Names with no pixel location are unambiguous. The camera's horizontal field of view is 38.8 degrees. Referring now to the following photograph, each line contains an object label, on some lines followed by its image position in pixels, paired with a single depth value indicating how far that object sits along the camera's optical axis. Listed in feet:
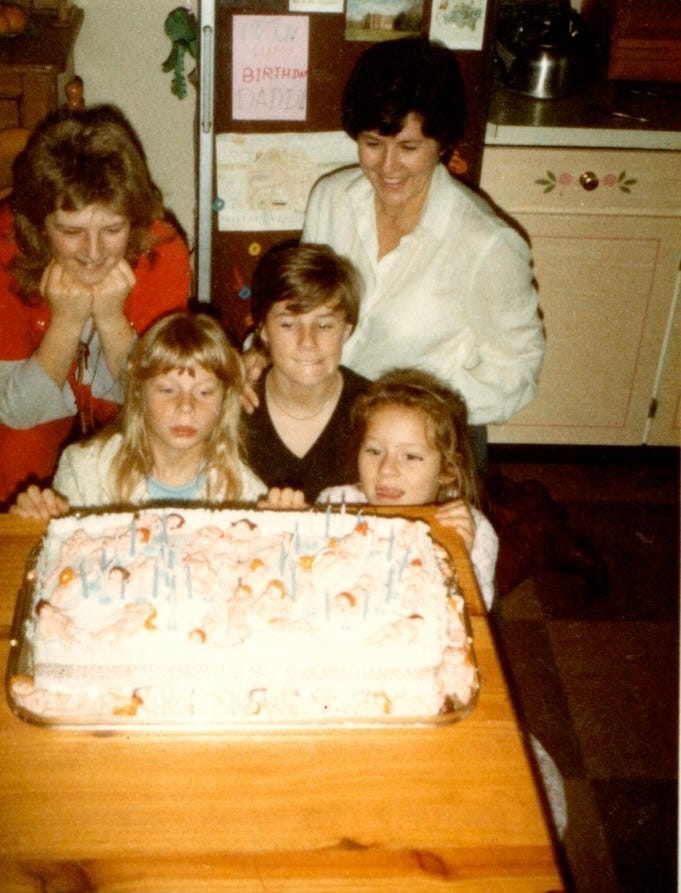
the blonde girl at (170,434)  6.24
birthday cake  4.05
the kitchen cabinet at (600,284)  9.99
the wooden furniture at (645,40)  10.55
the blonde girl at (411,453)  6.34
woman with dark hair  6.92
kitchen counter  9.74
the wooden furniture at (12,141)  8.20
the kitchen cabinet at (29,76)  8.21
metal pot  10.27
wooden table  3.45
